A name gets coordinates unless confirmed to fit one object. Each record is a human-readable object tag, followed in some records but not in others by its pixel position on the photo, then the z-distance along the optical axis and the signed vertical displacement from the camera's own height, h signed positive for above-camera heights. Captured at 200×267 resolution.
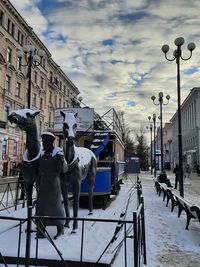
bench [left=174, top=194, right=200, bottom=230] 5.53 -1.52
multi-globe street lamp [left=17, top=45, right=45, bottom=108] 10.31 +4.84
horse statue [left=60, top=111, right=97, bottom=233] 5.37 -0.24
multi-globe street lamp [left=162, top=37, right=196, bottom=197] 10.17 +4.39
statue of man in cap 4.77 -0.65
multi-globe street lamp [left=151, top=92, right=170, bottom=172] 16.15 +4.07
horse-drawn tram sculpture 3.76 -1.31
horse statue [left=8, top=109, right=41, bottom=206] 4.96 +0.11
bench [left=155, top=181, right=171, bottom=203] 9.76 -1.80
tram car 8.99 +0.59
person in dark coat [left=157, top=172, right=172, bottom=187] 15.69 -1.82
